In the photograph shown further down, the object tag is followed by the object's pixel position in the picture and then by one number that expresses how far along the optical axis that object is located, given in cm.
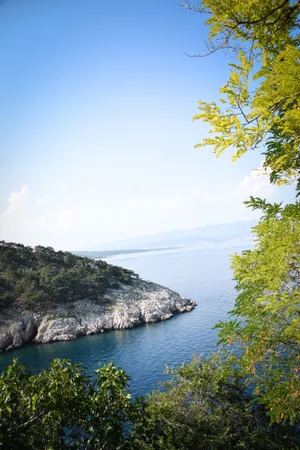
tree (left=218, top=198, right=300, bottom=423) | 771
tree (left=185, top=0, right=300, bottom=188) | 586
